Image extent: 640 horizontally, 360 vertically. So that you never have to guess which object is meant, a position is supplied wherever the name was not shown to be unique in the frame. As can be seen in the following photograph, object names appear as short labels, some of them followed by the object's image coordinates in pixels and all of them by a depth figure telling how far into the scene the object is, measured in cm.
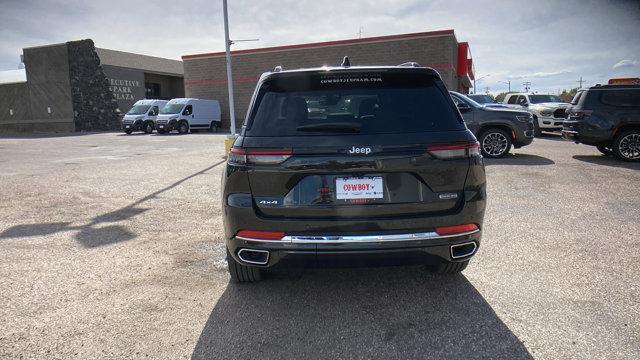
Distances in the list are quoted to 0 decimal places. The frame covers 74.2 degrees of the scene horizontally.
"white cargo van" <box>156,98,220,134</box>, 2589
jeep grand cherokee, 280
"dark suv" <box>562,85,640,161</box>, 1040
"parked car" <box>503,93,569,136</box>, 1773
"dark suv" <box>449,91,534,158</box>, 1100
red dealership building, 2502
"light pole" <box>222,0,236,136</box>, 1630
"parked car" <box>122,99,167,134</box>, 2750
